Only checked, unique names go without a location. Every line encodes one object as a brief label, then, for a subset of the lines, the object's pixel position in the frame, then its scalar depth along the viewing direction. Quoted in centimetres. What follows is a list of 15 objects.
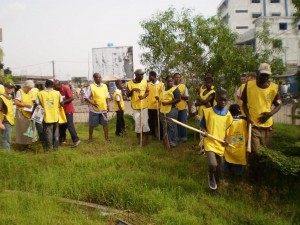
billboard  2547
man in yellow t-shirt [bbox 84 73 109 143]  886
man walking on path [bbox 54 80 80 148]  878
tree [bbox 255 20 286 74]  1064
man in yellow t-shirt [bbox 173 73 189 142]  816
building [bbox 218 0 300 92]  5663
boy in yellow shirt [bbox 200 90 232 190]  522
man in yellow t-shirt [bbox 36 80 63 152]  780
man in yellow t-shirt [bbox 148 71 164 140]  891
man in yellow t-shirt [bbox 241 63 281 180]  543
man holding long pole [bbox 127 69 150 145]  834
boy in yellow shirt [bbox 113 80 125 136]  1020
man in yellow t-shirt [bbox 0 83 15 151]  750
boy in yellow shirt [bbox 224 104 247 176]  570
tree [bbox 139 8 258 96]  984
